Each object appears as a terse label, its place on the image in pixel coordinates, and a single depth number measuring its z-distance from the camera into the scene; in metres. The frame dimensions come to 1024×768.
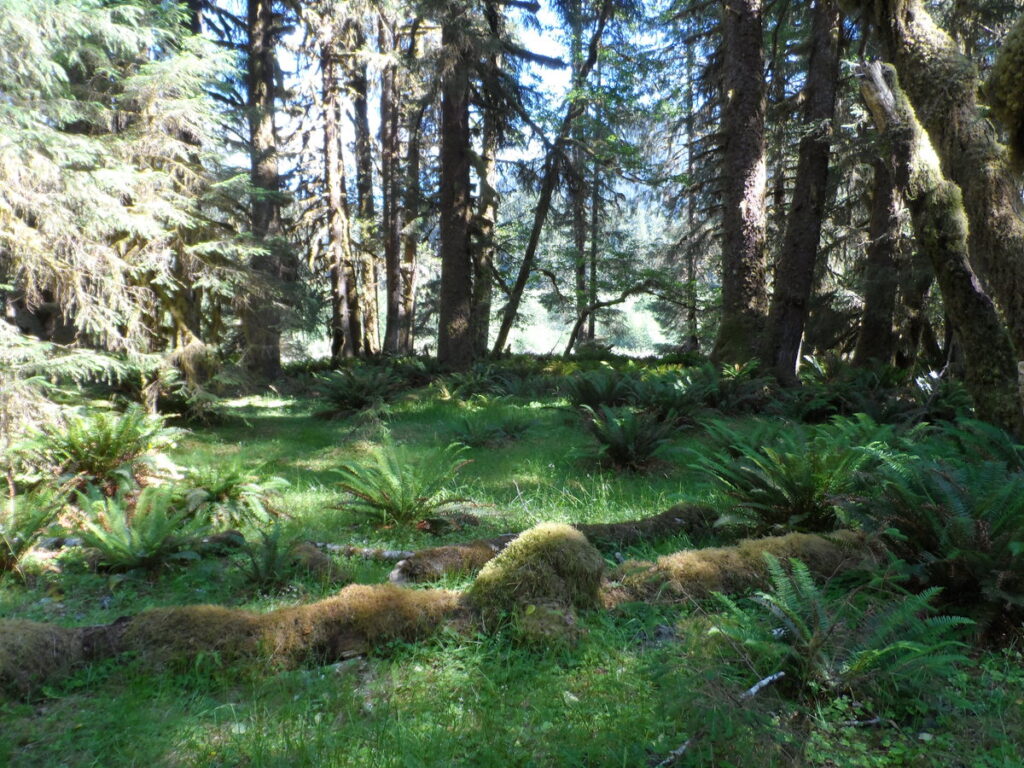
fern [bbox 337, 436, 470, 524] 5.67
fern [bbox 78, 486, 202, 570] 4.46
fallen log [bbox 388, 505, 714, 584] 4.24
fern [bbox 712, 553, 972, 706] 2.52
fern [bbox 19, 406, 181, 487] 6.04
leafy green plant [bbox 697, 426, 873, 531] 4.58
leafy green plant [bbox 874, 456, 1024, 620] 3.04
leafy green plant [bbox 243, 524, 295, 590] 4.18
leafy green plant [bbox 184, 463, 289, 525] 5.57
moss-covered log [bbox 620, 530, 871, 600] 3.67
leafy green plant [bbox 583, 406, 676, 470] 7.28
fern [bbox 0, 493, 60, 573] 4.46
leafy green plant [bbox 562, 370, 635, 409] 10.14
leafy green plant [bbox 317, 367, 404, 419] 11.71
